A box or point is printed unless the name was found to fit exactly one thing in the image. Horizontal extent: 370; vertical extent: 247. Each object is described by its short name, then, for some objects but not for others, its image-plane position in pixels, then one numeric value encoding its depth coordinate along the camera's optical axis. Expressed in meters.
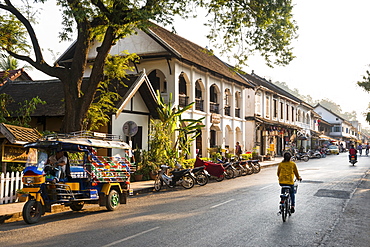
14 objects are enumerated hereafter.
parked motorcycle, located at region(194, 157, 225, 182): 19.11
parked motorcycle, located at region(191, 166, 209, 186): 17.12
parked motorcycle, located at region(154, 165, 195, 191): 15.78
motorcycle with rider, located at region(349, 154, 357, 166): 30.53
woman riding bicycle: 9.23
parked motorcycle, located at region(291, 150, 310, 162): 38.24
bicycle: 8.62
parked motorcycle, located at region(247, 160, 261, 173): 23.44
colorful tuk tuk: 9.13
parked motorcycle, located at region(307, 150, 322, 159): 44.25
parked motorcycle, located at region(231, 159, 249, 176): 21.34
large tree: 13.11
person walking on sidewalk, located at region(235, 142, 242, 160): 28.72
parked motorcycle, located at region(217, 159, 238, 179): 20.58
